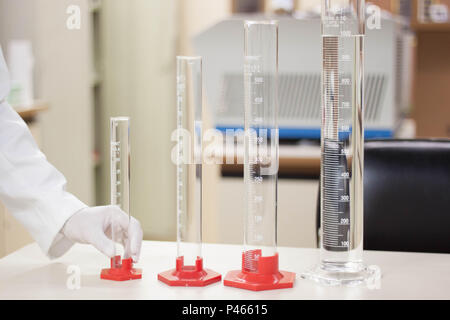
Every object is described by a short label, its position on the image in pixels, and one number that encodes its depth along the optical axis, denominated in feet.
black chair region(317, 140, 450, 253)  7.13
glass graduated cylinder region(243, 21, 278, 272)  5.41
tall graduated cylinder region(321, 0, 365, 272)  5.48
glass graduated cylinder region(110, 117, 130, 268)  5.61
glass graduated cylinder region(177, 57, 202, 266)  5.44
